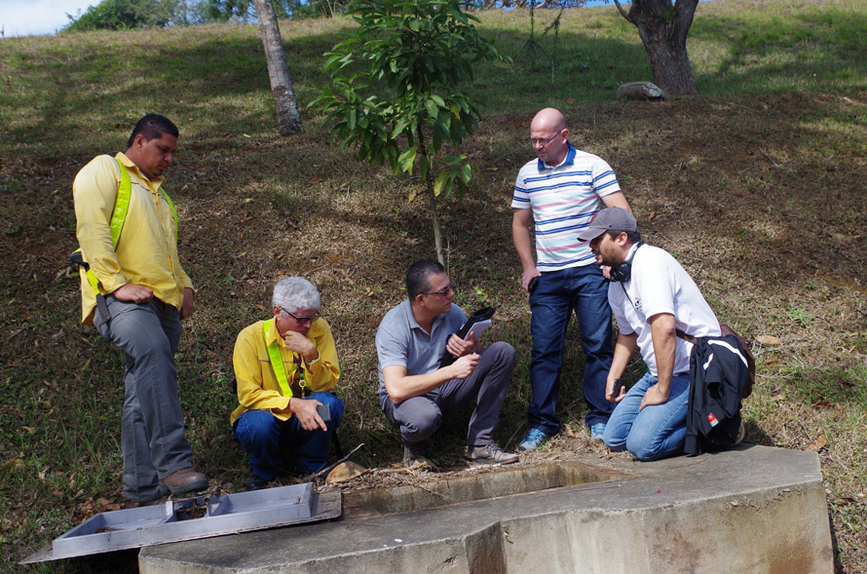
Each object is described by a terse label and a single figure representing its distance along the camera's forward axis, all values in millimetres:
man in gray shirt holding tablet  4082
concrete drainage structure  2686
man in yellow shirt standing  3574
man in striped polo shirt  4594
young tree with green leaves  5117
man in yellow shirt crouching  3994
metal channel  2947
